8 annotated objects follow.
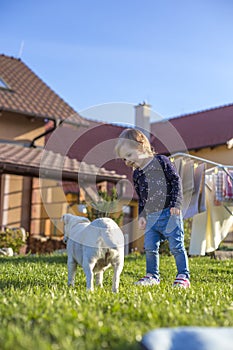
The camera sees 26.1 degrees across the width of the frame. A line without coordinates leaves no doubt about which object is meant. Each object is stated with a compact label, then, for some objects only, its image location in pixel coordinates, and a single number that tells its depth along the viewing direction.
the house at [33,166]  13.91
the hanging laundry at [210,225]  9.55
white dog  4.03
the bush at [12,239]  11.87
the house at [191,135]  16.36
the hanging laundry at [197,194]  9.17
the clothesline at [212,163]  8.33
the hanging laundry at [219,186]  9.22
